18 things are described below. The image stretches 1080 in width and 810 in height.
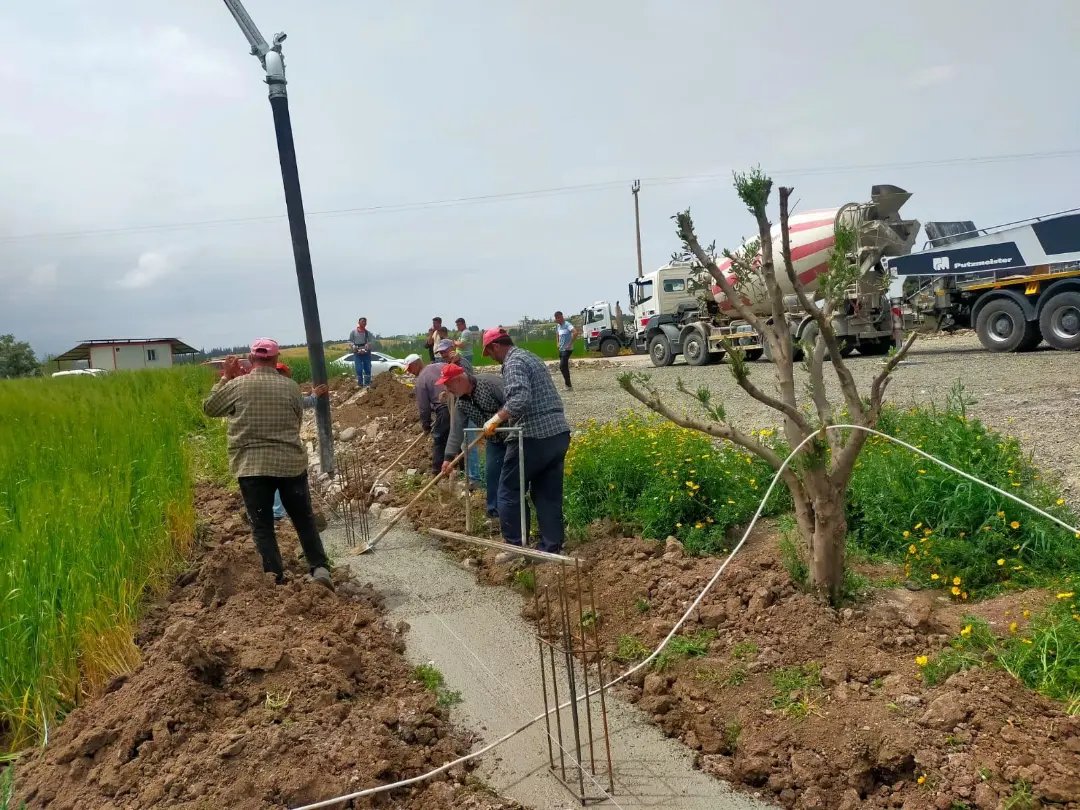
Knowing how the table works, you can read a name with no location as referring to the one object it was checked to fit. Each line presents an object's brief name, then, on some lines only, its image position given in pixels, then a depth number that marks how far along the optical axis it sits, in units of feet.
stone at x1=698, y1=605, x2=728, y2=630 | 12.82
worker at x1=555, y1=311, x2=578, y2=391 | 51.59
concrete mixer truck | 51.31
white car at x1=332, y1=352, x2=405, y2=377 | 79.50
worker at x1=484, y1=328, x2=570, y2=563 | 16.74
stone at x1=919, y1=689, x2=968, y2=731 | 9.07
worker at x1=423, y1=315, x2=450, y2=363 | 40.00
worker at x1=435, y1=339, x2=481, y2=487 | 23.44
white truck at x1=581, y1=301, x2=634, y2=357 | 92.84
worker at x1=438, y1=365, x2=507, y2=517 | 18.61
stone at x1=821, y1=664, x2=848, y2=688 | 10.53
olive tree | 11.05
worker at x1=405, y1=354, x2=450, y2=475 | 24.84
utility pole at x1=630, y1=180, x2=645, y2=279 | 118.11
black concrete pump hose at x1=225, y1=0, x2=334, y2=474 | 26.55
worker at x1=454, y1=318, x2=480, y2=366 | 32.16
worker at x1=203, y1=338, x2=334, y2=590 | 16.06
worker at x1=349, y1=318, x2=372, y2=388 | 51.88
